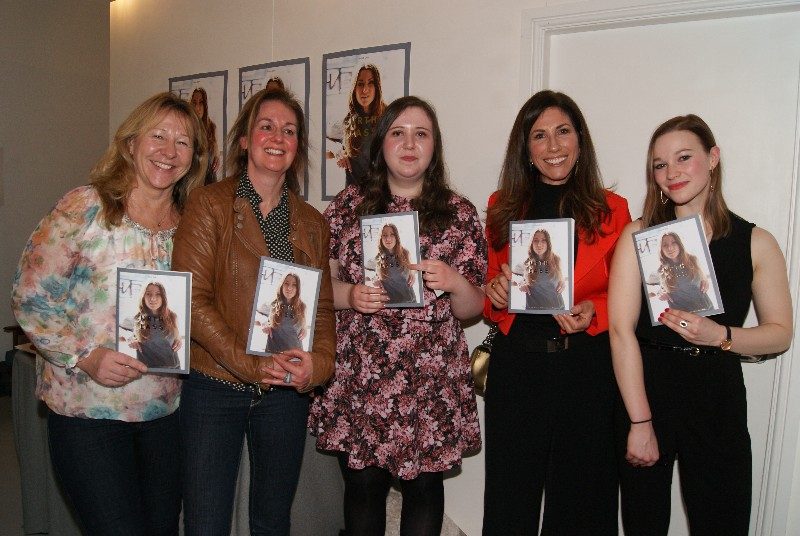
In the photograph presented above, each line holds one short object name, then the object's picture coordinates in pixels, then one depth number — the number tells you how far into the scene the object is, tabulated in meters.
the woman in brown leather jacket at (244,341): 1.93
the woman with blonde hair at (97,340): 1.88
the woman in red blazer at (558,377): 2.15
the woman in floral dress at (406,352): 2.22
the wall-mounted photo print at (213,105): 4.25
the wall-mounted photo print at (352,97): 3.33
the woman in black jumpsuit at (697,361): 1.97
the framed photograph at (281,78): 3.73
